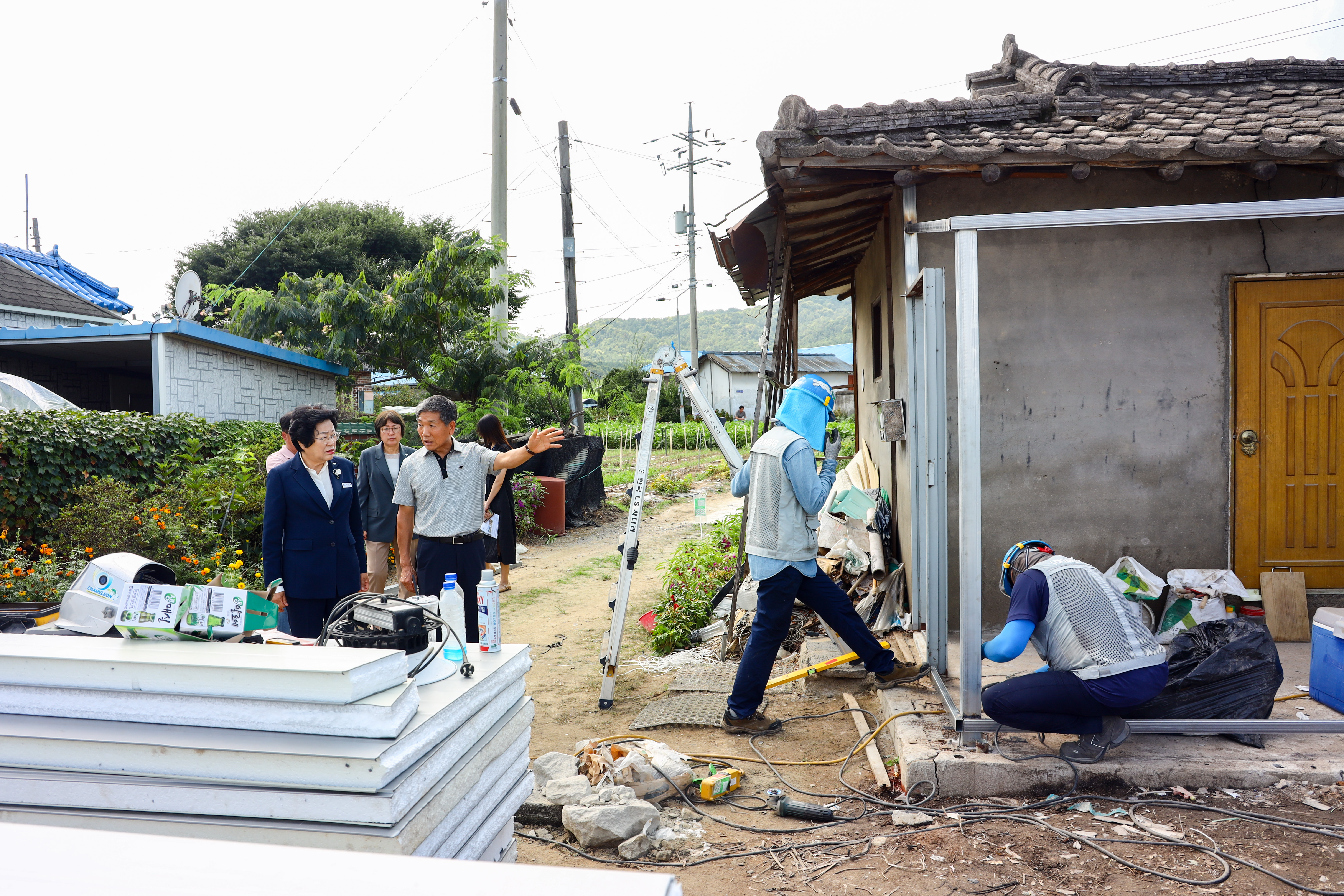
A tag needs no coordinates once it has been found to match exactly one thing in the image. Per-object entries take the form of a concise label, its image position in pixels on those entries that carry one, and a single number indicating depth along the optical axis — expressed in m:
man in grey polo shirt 4.68
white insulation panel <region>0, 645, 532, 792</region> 1.95
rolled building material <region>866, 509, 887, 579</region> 6.46
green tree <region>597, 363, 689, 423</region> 28.03
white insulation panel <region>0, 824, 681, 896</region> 1.18
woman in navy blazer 4.36
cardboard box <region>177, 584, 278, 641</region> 2.44
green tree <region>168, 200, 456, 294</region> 25.12
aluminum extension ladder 5.18
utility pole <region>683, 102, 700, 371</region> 33.59
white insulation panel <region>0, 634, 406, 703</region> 1.98
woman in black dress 7.56
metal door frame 3.65
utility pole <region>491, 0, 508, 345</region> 14.16
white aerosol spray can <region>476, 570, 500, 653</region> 3.27
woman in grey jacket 6.29
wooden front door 5.35
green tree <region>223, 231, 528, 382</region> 12.74
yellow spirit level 4.93
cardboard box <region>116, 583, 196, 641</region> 2.34
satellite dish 10.98
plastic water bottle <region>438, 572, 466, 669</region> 3.13
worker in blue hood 4.54
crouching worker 3.53
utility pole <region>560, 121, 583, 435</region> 14.81
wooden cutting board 5.23
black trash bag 3.73
